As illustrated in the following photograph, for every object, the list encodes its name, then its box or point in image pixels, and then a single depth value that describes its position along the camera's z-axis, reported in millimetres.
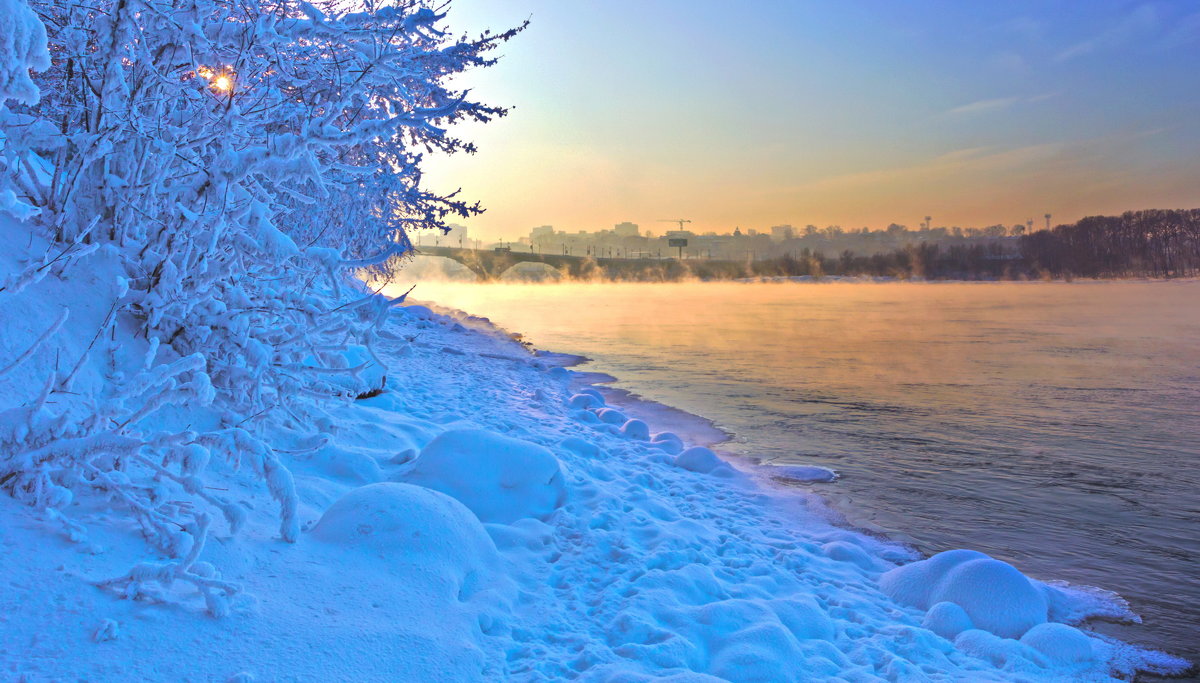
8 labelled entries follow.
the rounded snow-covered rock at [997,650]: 4812
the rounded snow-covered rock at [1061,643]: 5027
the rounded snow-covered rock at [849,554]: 6531
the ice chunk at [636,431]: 10445
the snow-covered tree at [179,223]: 3166
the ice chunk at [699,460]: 9102
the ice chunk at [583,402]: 12414
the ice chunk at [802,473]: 9641
